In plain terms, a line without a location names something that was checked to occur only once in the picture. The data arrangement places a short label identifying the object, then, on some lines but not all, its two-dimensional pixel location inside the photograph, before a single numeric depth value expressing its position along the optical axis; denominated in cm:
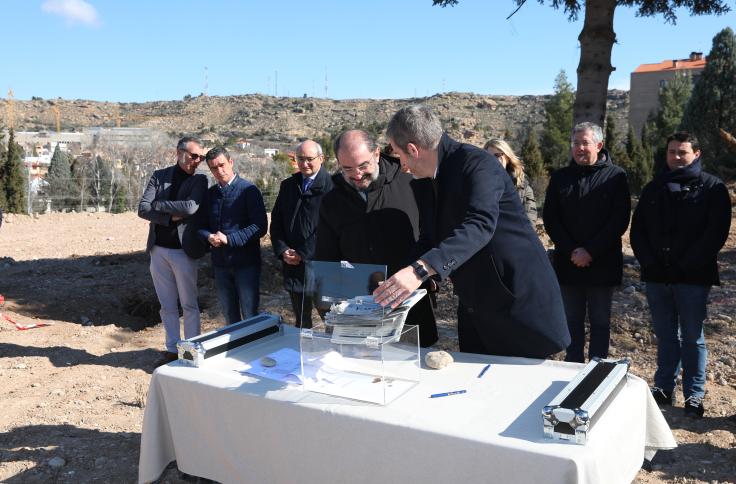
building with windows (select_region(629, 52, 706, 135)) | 5981
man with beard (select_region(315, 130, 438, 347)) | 307
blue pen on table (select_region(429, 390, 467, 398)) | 220
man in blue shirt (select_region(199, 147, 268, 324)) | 453
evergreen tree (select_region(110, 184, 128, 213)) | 2334
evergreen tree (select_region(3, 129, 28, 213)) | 2439
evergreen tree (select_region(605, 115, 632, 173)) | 2872
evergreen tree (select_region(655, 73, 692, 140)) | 3936
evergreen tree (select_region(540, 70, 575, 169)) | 3759
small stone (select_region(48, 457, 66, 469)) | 329
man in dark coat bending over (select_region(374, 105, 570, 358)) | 234
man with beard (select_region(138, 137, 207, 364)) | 467
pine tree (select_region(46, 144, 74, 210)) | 2970
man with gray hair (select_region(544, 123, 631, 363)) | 390
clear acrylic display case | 221
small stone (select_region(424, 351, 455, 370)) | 247
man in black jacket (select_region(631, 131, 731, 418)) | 369
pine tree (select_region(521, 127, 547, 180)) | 2653
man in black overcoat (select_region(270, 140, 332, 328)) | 433
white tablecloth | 184
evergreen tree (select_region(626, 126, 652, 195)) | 2798
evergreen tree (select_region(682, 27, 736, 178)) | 2883
